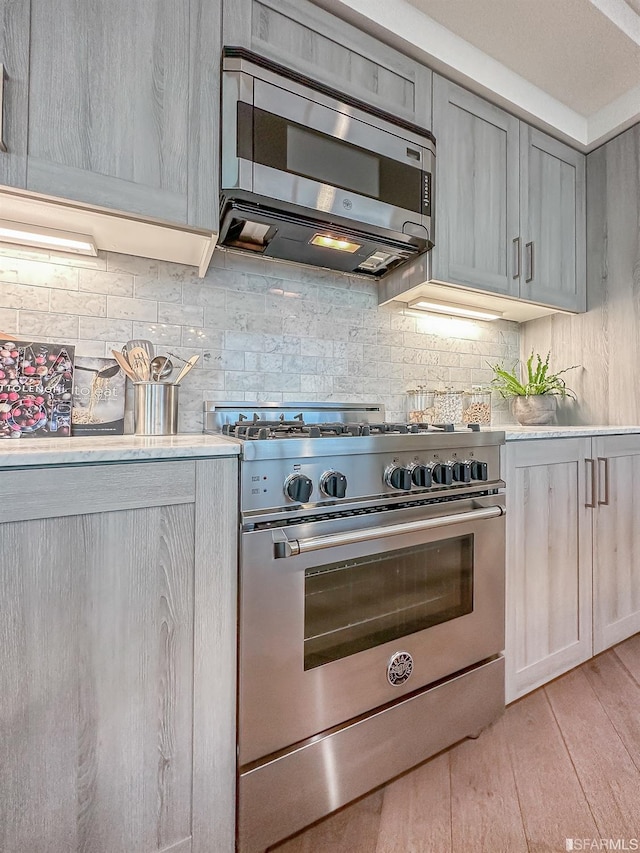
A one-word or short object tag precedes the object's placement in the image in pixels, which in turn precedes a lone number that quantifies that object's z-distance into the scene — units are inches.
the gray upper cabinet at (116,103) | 40.5
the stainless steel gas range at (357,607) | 39.6
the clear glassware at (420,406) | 77.0
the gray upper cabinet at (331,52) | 50.8
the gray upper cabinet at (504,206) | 67.1
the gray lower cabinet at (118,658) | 31.5
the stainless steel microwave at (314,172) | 49.8
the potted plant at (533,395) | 85.7
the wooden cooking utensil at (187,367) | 57.2
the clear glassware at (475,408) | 78.3
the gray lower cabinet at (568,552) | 59.4
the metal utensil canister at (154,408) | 54.3
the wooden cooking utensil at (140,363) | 56.1
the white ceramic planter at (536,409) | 85.5
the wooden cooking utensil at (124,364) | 55.1
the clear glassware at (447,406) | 76.2
